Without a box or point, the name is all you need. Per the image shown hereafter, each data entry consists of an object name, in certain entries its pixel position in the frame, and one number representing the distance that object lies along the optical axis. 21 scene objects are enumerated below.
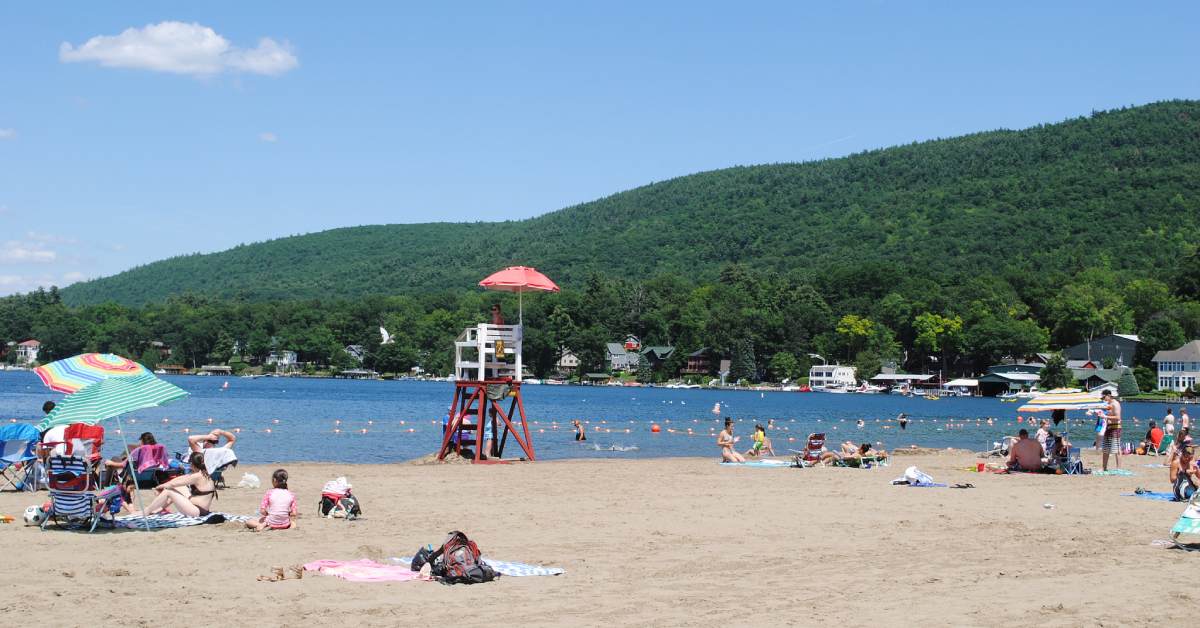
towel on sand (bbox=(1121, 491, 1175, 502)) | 17.16
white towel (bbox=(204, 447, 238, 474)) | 17.28
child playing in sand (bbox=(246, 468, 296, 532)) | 12.84
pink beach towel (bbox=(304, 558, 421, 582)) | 9.96
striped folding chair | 12.34
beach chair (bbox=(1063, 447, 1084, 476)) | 21.72
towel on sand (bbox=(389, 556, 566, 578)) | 10.32
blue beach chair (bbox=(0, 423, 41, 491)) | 16.55
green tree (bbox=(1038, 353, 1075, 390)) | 101.69
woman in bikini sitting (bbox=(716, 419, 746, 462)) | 24.27
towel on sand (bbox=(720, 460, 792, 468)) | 22.97
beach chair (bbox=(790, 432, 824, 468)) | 23.52
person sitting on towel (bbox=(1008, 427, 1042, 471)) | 21.73
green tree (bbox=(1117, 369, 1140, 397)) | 99.12
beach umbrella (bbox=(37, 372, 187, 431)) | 12.34
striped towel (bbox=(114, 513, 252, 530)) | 12.70
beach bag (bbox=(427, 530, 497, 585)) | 9.91
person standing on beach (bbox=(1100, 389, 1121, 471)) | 22.19
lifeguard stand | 24.36
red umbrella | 24.66
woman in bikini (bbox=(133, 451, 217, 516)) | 13.31
